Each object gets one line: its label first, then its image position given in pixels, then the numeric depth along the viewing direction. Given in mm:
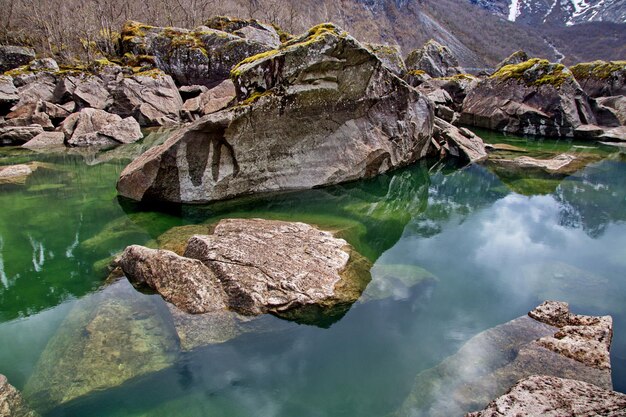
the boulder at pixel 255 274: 6887
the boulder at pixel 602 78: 35688
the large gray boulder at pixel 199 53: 38812
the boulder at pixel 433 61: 55000
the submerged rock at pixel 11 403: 4863
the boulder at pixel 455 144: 20578
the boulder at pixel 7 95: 26070
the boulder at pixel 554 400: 3822
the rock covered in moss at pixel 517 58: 43991
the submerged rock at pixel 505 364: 5156
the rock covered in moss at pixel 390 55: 38375
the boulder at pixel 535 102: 27984
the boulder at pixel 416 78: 44344
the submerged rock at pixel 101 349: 5375
